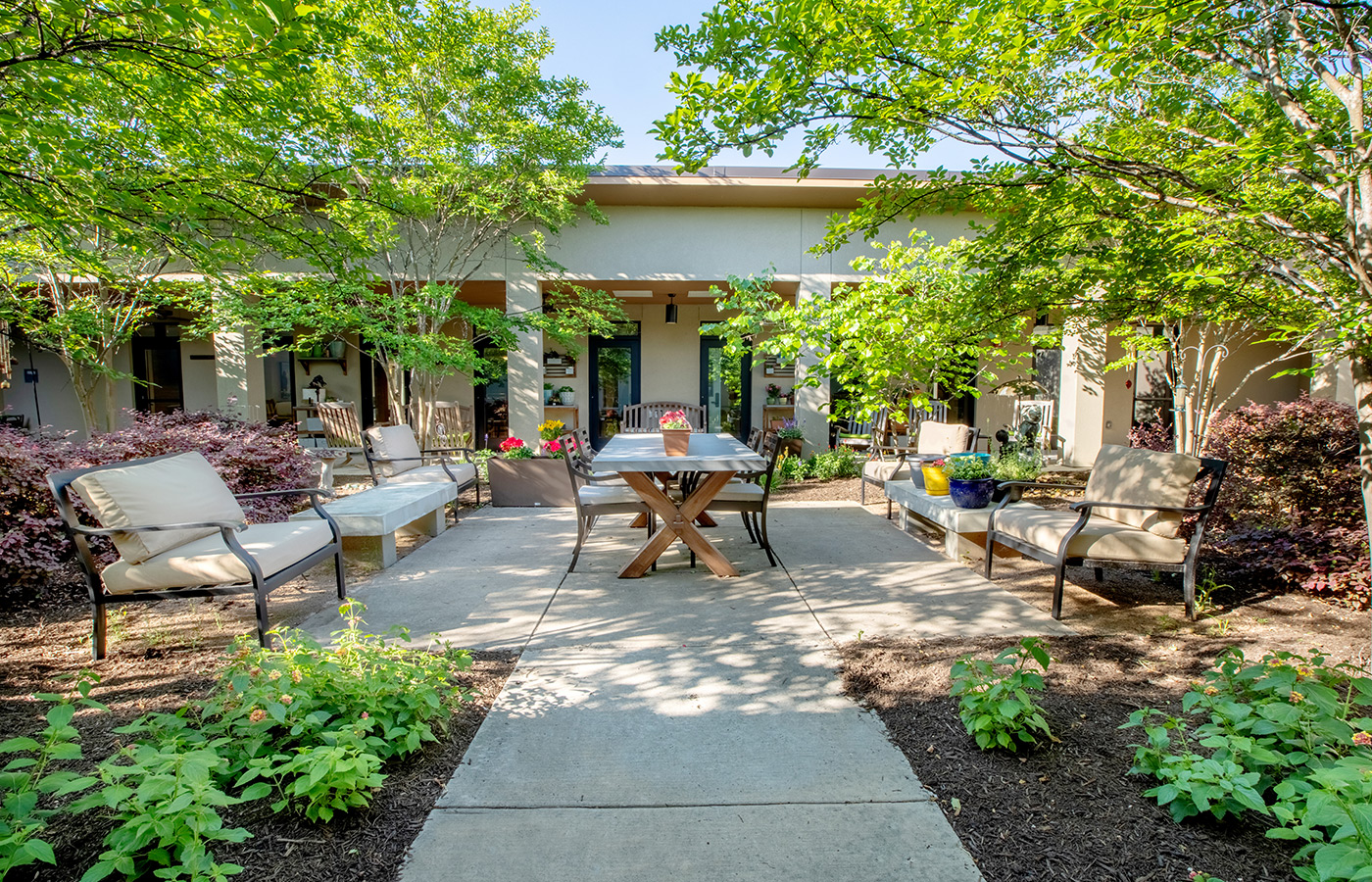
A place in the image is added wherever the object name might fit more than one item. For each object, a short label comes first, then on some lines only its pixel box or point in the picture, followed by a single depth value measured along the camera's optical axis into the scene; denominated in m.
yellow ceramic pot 5.54
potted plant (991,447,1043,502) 6.24
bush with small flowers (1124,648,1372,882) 1.54
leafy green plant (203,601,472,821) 1.82
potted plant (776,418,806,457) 9.90
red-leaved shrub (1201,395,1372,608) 3.94
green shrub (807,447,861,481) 9.21
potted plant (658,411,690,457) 4.65
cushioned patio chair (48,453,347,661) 3.12
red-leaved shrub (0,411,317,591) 3.69
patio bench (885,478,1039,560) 4.86
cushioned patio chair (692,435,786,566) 4.79
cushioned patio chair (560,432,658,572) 4.65
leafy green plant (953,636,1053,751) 2.21
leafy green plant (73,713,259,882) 1.51
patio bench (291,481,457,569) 4.62
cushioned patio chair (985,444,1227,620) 3.72
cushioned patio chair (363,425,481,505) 6.48
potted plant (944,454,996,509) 4.85
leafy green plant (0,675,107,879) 1.45
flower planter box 7.22
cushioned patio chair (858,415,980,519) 6.89
